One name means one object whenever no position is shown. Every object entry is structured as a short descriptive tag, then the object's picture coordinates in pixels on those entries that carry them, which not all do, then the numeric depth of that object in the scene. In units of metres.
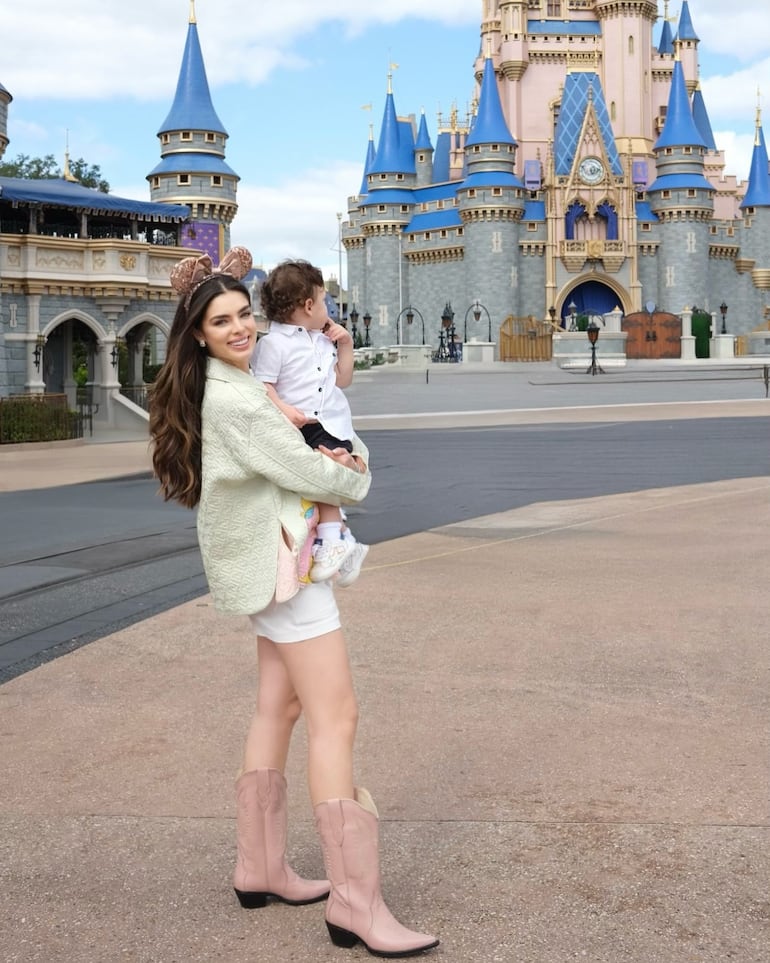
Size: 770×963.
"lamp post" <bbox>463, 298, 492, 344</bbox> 71.06
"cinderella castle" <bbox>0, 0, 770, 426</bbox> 63.09
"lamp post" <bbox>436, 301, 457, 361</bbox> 63.24
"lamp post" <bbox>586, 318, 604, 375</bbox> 50.02
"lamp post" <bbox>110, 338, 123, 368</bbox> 33.50
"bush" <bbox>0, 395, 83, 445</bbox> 25.20
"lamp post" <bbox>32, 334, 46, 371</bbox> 31.31
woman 3.28
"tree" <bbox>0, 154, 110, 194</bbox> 71.81
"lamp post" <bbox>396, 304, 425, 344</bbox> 76.69
